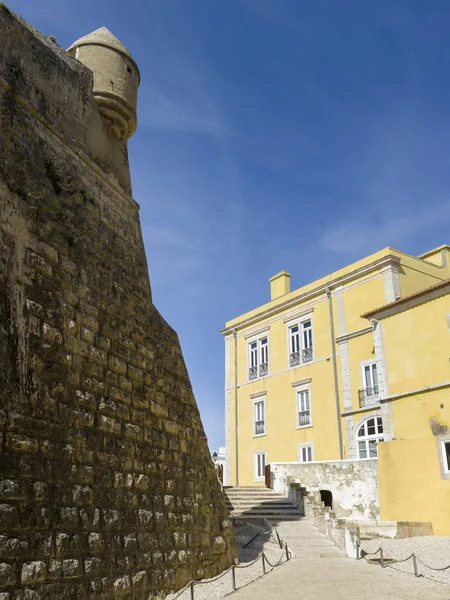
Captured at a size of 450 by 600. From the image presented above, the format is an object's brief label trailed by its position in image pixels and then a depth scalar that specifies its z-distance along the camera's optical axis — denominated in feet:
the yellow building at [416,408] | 42.11
